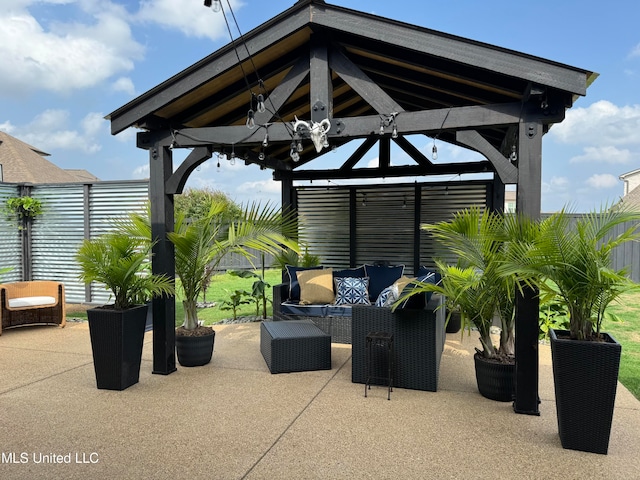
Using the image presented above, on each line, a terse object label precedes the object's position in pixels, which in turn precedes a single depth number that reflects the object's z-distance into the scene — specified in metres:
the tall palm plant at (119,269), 3.86
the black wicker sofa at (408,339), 3.80
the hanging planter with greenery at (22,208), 7.67
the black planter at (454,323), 6.11
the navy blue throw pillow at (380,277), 6.17
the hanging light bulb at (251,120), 3.65
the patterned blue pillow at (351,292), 5.74
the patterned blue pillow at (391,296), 4.07
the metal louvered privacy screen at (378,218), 6.95
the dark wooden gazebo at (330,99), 3.33
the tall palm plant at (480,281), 3.48
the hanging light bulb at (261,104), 3.49
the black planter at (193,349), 4.49
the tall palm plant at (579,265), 2.71
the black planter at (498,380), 3.54
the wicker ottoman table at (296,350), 4.27
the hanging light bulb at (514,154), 5.06
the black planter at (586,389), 2.65
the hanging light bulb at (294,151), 3.83
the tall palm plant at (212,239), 4.41
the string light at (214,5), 2.52
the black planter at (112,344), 3.79
